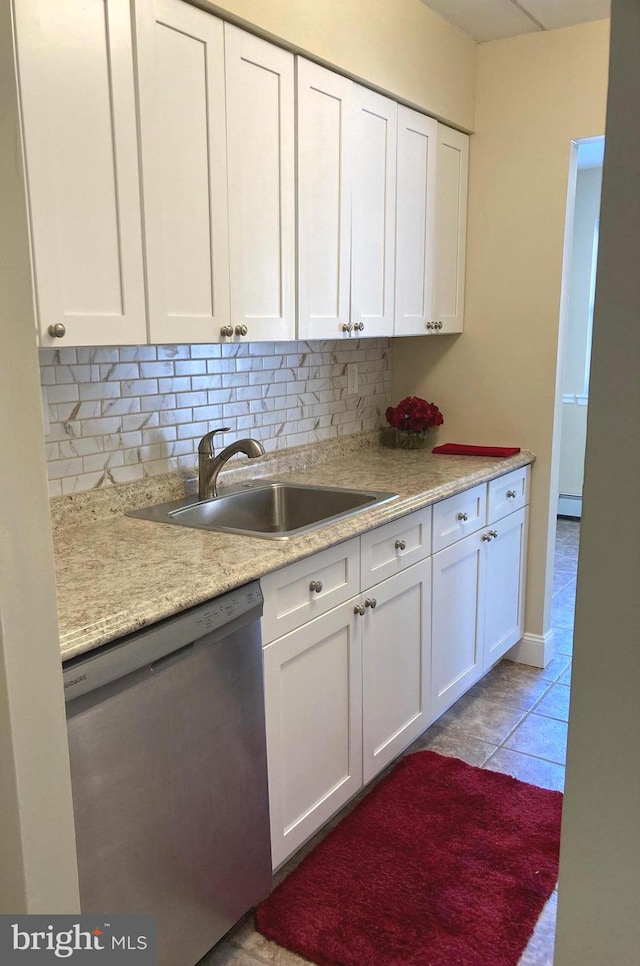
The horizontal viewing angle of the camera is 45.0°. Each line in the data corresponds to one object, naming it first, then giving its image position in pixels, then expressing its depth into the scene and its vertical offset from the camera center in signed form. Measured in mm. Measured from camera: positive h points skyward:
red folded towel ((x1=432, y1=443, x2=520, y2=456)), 3223 -515
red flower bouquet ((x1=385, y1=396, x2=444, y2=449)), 3289 -388
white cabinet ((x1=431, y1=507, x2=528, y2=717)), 2723 -1049
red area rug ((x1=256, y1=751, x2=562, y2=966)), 1853 -1452
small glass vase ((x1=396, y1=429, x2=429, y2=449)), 3344 -478
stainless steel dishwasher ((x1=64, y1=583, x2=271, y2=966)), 1392 -880
